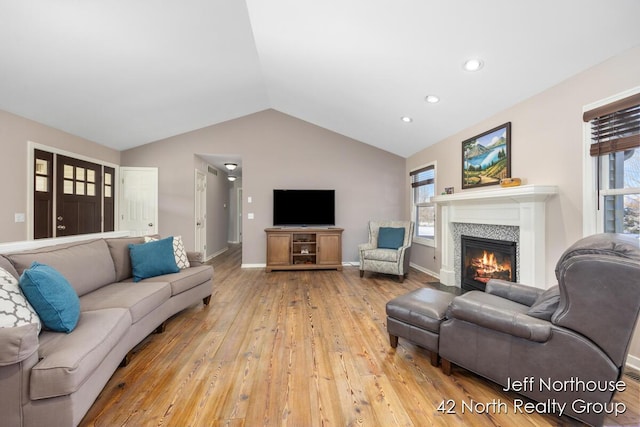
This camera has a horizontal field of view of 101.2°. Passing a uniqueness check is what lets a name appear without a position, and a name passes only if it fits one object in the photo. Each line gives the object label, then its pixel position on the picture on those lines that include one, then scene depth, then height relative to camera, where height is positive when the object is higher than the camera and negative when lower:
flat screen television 5.18 +0.12
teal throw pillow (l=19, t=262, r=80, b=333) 1.46 -0.50
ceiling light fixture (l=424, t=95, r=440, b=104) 3.21 +1.43
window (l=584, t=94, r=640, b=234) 1.90 +0.41
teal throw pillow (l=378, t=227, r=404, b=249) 4.64 -0.42
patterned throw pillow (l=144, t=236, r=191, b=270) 2.99 -0.47
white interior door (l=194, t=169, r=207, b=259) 5.56 +0.04
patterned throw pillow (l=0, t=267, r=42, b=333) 1.28 -0.49
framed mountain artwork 3.02 +0.72
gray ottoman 1.90 -0.78
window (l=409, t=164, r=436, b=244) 4.66 +0.24
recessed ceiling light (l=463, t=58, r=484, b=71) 2.47 +1.44
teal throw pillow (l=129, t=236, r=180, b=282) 2.63 -0.49
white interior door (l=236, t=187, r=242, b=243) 9.12 -0.18
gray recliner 1.27 -0.62
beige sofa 1.18 -0.69
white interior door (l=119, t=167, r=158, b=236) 5.17 +0.23
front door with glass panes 3.89 +0.24
